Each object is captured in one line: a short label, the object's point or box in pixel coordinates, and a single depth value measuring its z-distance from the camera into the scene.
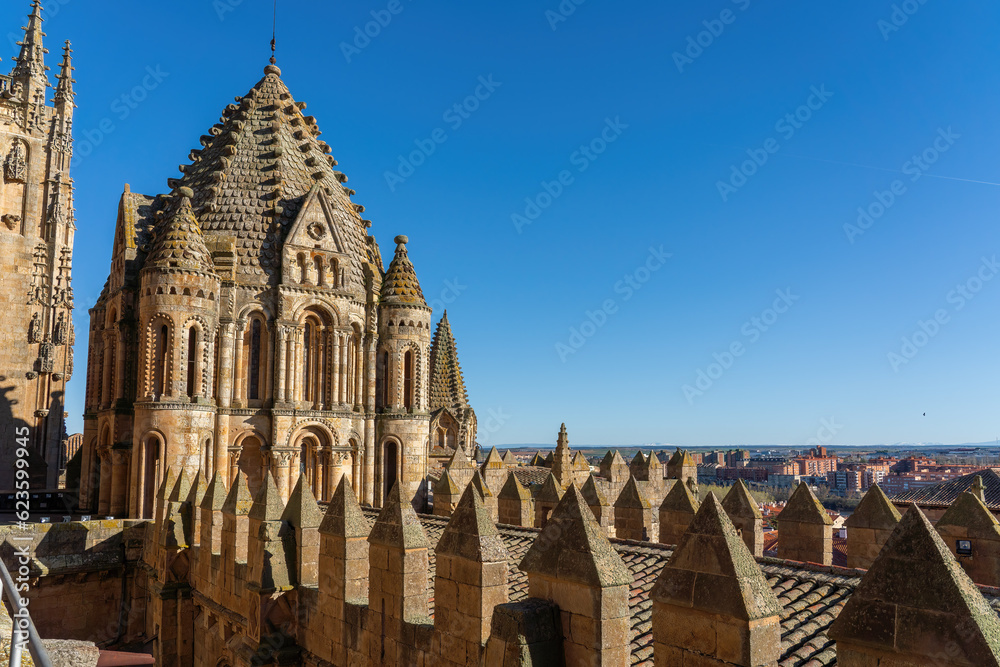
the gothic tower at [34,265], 37.75
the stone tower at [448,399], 51.81
